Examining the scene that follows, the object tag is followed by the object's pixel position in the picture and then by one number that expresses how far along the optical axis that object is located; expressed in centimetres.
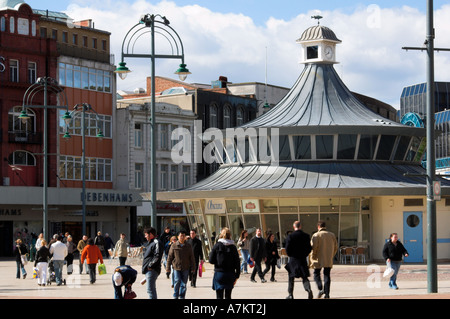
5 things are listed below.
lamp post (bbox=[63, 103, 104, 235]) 4675
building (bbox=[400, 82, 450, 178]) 11469
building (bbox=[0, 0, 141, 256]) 6494
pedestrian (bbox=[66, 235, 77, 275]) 3631
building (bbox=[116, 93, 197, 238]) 7362
